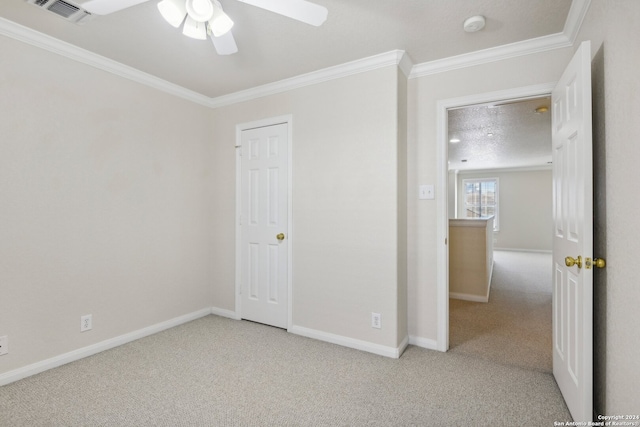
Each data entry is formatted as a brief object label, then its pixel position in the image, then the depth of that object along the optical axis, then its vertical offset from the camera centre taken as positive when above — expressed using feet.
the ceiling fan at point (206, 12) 5.08 +3.27
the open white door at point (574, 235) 5.19 -0.40
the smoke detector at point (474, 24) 6.78 +3.97
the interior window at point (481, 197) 31.27 +1.48
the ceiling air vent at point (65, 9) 6.29 +4.02
